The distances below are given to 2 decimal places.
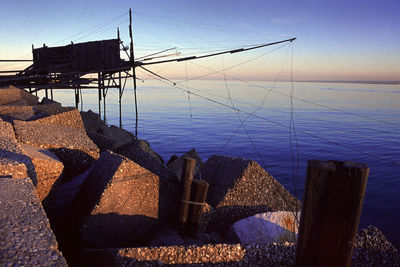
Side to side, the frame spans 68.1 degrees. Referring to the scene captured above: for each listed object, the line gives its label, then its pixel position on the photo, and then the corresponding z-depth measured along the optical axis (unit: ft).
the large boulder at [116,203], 12.64
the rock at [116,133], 34.50
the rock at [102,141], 22.60
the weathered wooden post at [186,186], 14.60
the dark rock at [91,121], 40.14
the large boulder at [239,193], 16.61
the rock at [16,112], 21.85
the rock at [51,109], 21.99
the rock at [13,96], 30.20
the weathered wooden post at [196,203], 14.51
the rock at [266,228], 14.57
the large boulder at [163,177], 15.19
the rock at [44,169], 12.62
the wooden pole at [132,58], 56.94
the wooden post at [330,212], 6.85
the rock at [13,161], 10.33
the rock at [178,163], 27.38
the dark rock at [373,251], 10.89
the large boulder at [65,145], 15.67
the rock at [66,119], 19.97
